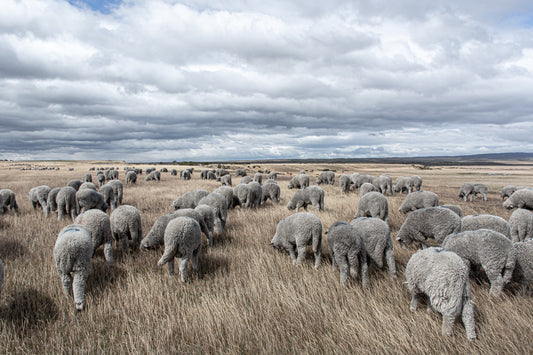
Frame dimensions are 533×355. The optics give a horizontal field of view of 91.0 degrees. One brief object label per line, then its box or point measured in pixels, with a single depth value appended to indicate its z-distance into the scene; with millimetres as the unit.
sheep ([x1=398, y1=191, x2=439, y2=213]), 11250
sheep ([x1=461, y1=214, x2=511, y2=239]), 6754
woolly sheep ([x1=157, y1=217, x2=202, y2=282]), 5762
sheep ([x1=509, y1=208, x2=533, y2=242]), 7699
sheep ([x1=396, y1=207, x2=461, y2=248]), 7129
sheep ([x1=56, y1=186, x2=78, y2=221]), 11383
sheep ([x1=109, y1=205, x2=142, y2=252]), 7688
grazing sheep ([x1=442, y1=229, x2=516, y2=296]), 4863
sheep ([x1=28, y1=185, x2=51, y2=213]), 13031
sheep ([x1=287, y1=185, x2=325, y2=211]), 13375
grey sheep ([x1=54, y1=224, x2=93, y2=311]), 5080
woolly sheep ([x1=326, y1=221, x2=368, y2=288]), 5570
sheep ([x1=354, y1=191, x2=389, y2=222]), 10000
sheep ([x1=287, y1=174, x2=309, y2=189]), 25411
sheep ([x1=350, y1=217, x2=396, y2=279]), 5882
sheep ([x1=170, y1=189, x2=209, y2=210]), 11906
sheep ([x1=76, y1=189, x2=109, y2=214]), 10945
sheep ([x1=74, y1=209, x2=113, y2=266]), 6824
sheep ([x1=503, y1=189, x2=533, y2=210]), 12673
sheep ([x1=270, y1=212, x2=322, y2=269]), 6672
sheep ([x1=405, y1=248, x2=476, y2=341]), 3838
